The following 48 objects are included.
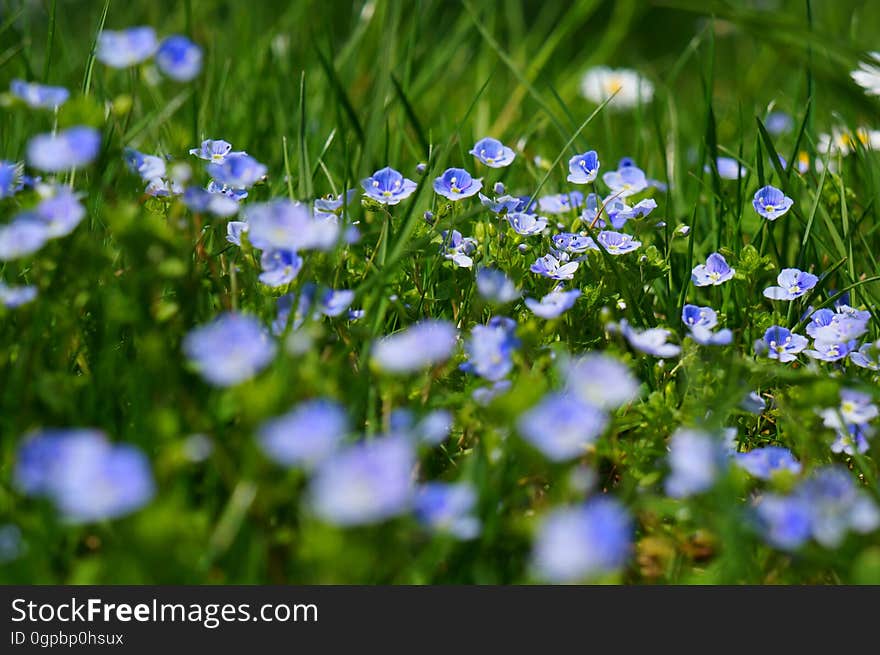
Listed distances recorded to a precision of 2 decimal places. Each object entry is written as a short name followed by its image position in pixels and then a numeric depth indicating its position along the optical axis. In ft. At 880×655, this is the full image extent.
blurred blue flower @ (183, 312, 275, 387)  1.74
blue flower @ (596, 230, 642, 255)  1.98
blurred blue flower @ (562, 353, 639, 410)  1.78
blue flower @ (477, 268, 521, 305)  1.89
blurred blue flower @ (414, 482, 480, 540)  1.74
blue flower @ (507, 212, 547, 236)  1.98
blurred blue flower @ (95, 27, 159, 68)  1.87
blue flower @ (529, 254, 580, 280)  1.95
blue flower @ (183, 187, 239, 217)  1.84
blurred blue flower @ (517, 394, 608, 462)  1.73
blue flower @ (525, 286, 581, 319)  1.87
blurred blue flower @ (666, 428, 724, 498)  1.75
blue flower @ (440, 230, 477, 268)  1.96
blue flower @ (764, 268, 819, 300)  1.96
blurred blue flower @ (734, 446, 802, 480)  1.82
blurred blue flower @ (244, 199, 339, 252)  1.82
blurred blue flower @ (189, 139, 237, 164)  1.98
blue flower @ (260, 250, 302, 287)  1.86
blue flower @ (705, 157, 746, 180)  2.15
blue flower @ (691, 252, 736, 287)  1.98
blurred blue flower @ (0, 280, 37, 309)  1.81
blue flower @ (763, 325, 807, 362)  1.93
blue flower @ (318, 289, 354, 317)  1.86
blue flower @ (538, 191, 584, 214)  2.06
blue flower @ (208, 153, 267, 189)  1.92
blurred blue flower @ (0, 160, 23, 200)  1.83
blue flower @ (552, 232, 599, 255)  1.97
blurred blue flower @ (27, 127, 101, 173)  1.78
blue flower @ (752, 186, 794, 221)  1.99
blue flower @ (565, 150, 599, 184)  2.01
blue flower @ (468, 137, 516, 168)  2.03
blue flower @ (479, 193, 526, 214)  1.98
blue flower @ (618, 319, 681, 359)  1.86
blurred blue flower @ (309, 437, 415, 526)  1.69
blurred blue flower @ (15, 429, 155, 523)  1.69
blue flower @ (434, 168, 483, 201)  1.97
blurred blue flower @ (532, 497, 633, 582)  1.69
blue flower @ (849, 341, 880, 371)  1.90
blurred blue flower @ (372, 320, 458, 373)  1.77
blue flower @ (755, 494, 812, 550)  1.74
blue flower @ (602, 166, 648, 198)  2.07
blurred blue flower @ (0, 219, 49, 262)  1.79
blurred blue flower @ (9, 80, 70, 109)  1.85
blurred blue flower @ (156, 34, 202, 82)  1.87
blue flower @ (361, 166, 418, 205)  1.98
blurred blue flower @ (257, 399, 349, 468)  1.70
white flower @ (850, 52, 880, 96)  2.09
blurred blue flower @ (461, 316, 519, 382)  1.83
